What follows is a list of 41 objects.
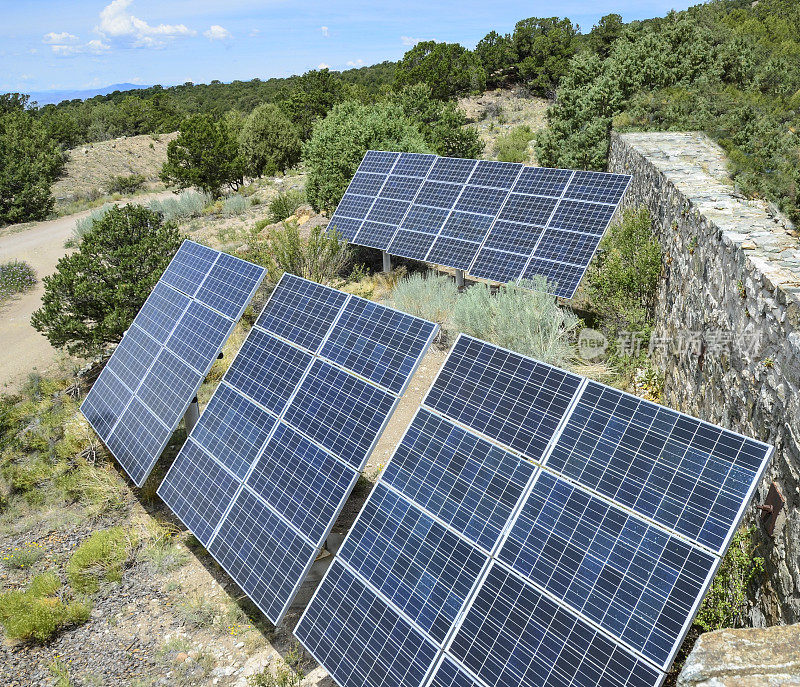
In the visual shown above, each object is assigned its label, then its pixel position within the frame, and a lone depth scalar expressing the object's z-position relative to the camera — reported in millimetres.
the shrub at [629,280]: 11383
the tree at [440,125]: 27250
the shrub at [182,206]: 28219
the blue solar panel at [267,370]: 7742
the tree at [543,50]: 53969
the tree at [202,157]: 31250
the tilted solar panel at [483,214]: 12914
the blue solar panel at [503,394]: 5516
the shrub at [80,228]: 26080
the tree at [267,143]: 39906
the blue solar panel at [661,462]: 4344
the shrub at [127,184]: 43562
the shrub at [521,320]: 10688
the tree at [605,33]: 52966
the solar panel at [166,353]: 8953
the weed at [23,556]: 8602
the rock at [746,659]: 3564
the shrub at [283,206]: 24109
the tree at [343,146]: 20875
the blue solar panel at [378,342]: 6785
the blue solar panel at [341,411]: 6561
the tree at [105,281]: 12984
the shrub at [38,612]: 7254
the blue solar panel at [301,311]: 7988
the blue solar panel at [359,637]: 5145
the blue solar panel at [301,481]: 6441
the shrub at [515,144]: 30633
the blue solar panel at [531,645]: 4250
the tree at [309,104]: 44688
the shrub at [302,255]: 15875
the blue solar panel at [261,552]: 6328
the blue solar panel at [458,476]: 5324
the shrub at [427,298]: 13664
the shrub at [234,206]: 27828
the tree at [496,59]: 58156
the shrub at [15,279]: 21194
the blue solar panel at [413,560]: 5176
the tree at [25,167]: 33844
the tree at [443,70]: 54500
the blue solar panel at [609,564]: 4199
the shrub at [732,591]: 5555
